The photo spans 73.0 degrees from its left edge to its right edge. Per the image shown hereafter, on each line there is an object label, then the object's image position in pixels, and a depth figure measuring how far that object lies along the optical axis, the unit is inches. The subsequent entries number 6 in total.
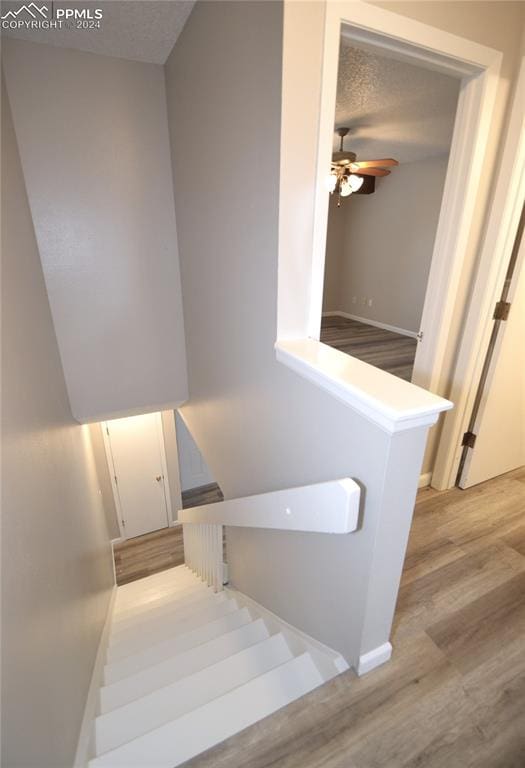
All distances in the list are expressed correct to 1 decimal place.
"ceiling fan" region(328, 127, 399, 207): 147.2
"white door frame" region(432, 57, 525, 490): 61.2
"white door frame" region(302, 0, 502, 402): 44.6
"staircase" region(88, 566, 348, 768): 43.6
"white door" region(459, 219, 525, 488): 71.5
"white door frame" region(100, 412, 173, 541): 169.3
